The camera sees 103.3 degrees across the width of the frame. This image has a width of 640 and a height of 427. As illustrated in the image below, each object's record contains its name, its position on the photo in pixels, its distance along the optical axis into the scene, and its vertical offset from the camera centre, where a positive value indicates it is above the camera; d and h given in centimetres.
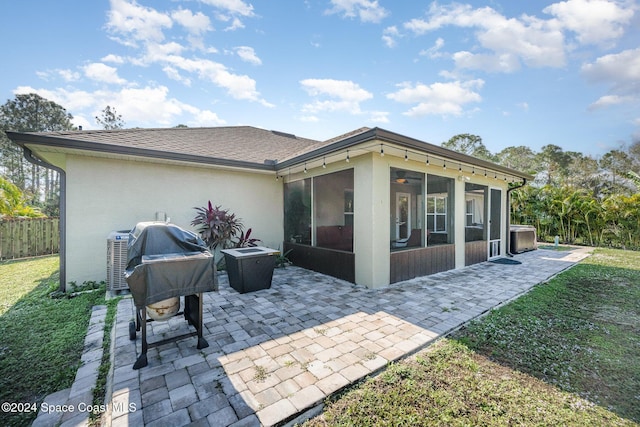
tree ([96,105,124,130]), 2286 +873
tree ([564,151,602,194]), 2316 +379
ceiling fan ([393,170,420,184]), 607 +95
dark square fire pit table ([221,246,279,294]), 483 -107
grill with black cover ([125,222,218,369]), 249 -57
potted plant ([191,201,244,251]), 621 -27
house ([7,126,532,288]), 507 +53
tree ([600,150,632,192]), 2122 +447
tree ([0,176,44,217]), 899 +46
